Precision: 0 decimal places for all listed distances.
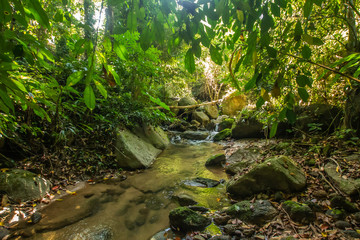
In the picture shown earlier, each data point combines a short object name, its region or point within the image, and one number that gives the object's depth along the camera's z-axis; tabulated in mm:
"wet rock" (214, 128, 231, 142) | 8992
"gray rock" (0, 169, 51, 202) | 2512
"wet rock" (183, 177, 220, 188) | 3701
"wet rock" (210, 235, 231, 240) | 2008
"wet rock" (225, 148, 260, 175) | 4250
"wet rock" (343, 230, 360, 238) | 1704
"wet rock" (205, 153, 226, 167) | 4957
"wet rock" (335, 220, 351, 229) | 1841
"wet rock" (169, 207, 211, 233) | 2258
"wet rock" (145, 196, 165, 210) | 2916
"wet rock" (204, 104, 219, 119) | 14836
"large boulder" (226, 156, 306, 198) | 2783
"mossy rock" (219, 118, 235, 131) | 10672
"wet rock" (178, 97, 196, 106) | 13900
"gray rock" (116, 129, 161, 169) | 4375
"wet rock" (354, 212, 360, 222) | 1883
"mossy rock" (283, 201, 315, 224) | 2062
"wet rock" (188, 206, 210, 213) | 2730
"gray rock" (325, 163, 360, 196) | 2213
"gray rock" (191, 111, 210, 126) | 13281
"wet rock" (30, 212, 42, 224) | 2287
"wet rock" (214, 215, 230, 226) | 2330
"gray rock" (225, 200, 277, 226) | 2266
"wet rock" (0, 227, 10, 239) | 2002
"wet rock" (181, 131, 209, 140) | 9554
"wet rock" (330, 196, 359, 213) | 2037
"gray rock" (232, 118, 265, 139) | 7445
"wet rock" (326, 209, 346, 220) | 1981
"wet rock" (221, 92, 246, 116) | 14352
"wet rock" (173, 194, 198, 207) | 2972
